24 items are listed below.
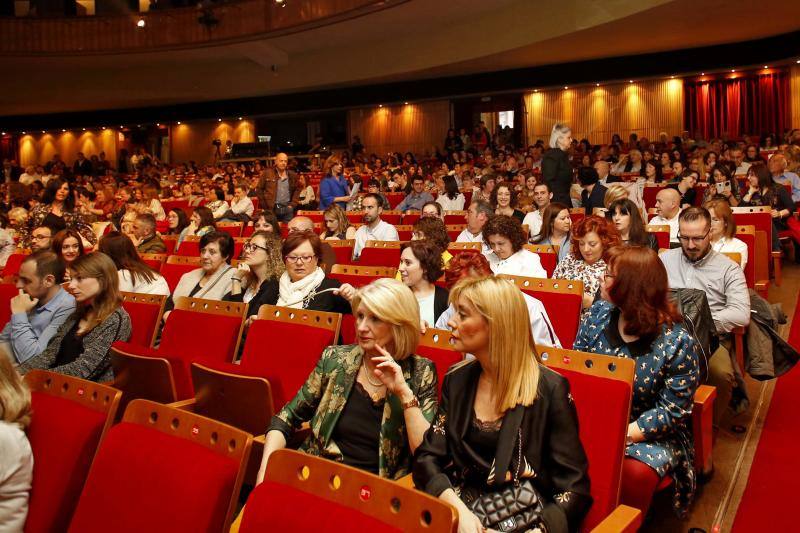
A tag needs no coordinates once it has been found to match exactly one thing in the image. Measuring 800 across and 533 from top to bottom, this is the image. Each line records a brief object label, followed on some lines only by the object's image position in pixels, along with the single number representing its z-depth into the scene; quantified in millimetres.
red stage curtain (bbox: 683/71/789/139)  15445
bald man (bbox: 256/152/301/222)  8586
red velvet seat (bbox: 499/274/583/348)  3369
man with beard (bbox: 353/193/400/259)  6332
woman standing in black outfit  6605
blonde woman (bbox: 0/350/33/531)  1864
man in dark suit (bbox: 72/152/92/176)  21141
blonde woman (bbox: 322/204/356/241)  6594
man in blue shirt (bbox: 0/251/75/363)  3561
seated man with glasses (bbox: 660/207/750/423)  3455
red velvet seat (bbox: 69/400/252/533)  1514
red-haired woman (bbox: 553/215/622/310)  3898
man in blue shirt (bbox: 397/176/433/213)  8859
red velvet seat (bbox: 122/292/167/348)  3660
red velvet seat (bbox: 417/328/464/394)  2557
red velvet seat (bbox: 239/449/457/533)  1269
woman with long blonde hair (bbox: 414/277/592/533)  1800
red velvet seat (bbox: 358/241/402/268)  5355
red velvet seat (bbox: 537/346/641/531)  2012
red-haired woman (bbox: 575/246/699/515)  2359
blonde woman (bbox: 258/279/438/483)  2146
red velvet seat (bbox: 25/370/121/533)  1861
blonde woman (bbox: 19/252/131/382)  3250
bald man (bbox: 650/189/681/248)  5598
